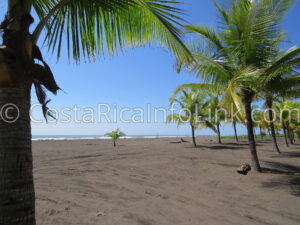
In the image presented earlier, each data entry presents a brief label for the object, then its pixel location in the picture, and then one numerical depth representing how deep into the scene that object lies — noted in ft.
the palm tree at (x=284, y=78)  17.83
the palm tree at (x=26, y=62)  4.54
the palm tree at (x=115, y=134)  62.59
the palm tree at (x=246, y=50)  17.94
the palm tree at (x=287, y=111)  53.44
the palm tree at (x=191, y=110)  51.44
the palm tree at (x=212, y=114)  55.83
